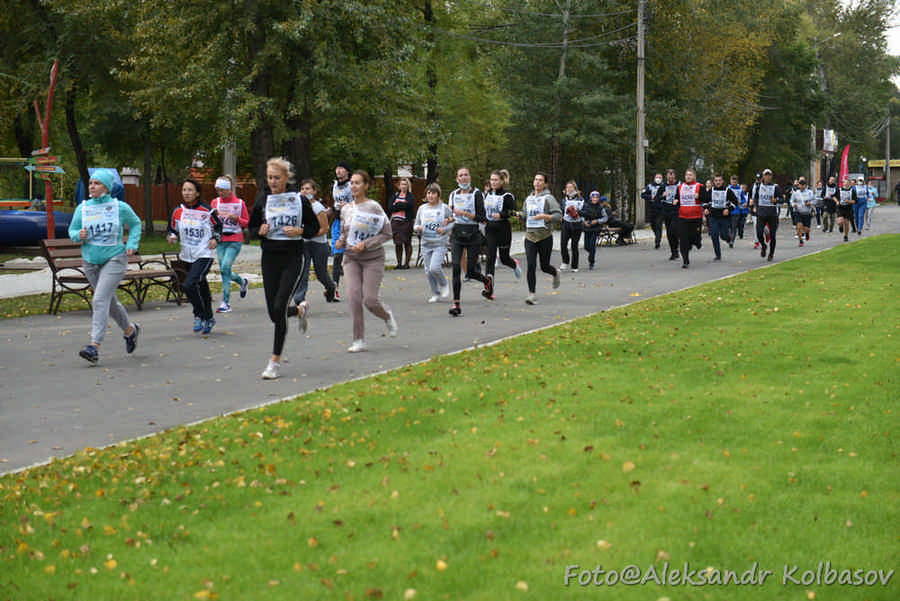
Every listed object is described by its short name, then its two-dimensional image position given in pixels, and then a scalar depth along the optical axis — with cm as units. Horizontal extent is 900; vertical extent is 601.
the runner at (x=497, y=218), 1498
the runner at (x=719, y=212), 2342
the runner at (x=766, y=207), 2311
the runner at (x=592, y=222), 2258
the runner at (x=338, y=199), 1579
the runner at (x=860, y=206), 3538
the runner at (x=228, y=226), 1486
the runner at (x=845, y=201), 3150
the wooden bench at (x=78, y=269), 1528
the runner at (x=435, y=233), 1531
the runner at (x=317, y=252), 1441
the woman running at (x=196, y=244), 1248
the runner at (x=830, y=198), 3416
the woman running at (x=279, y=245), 945
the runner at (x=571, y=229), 2175
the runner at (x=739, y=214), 3092
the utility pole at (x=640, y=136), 3916
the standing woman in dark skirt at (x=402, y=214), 2070
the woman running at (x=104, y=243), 1070
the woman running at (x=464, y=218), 1422
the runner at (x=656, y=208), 2889
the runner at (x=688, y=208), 2142
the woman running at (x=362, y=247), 1071
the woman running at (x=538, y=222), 1508
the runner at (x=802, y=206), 2848
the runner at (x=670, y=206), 2355
